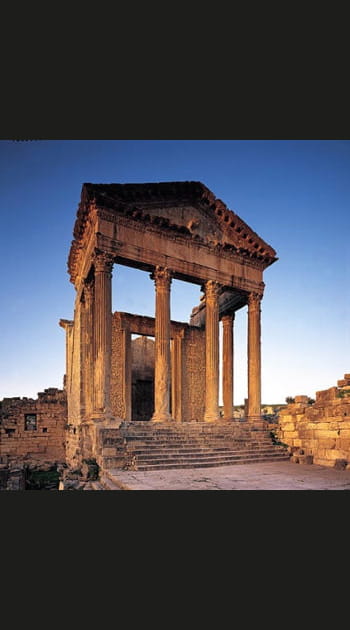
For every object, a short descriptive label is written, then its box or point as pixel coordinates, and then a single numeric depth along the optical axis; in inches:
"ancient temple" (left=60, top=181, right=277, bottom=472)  497.4
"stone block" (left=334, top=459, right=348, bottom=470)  398.9
